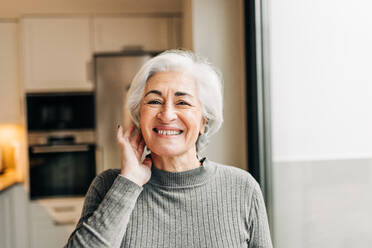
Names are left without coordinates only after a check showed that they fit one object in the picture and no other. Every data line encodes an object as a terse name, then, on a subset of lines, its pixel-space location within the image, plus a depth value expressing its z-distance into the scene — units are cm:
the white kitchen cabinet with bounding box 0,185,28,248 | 306
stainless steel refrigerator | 298
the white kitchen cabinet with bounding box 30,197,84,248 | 306
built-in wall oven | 307
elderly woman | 110
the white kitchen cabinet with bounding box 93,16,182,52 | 312
